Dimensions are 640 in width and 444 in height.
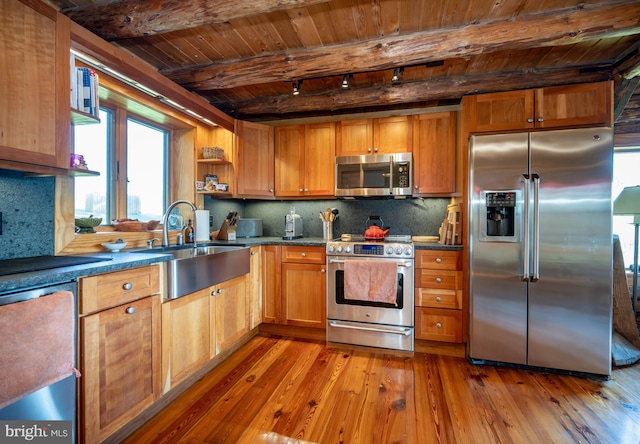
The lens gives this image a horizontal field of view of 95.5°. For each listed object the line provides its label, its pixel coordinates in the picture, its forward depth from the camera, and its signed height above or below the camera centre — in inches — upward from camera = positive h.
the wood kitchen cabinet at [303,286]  112.7 -25.9
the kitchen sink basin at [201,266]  71.9 -13.4
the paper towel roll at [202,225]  109.3 -2.0
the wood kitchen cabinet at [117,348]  51.9 -25.6
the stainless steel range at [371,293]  102.4 -25.9
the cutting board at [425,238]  116.9 -7.2
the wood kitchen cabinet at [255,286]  110.0 -25.4
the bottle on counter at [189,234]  104.0 -5.3
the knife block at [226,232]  118.4 -4.9
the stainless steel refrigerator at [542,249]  85.4 -8.5
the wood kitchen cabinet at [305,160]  125.9 +26.7
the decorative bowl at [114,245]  76.0 -6.9
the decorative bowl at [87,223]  74.4 -1.0
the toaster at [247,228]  132.7 -3.7
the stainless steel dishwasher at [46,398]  40.9 -27.2
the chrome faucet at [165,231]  90.7 -3.6
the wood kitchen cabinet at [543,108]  87.4 +35.9
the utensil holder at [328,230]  126.7 -4.2
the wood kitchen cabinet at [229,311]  89.9 -30.6
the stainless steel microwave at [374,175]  114.8 +18.4
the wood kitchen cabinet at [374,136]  117.5 +35.2
